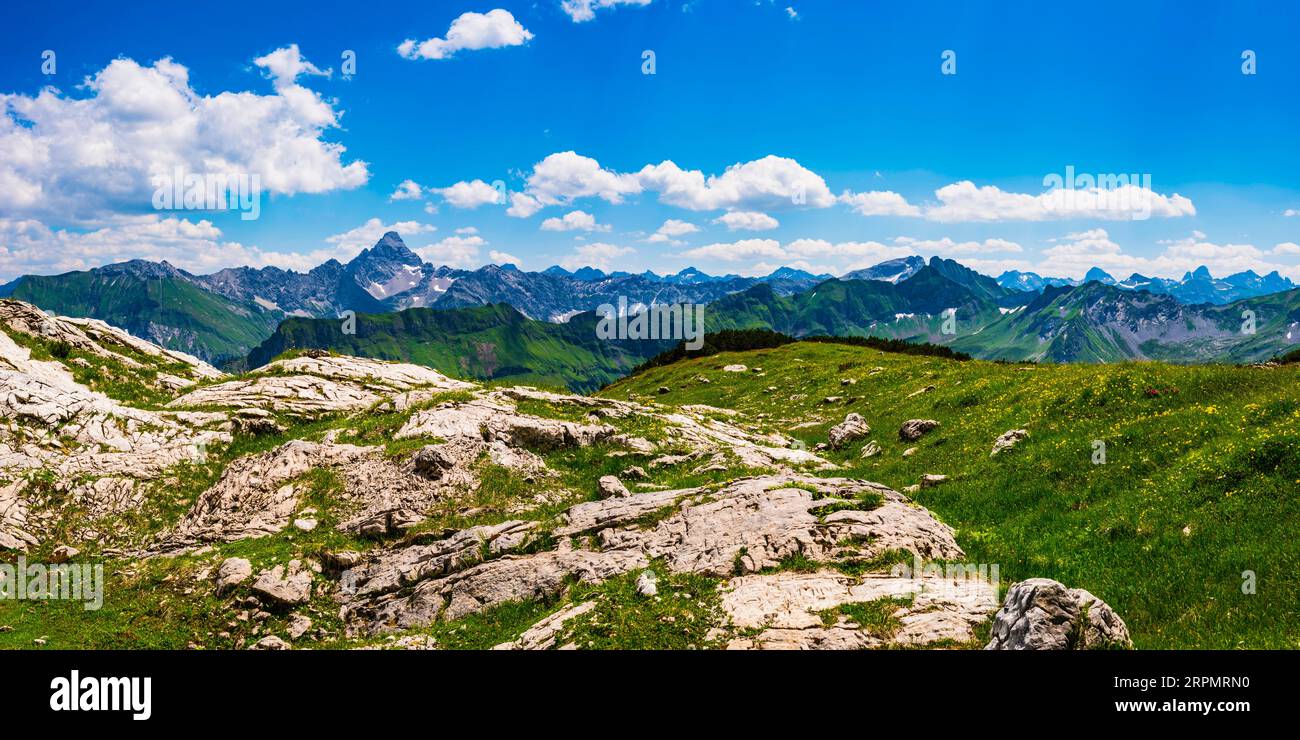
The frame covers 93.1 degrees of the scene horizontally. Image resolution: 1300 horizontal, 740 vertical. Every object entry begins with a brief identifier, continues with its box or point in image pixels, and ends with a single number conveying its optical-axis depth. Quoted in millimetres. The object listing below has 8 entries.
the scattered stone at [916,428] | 31547
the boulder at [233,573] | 18812
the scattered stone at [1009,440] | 23875
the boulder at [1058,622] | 9812
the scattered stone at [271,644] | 16500
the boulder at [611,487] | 23891
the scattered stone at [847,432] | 35406
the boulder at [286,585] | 18406
